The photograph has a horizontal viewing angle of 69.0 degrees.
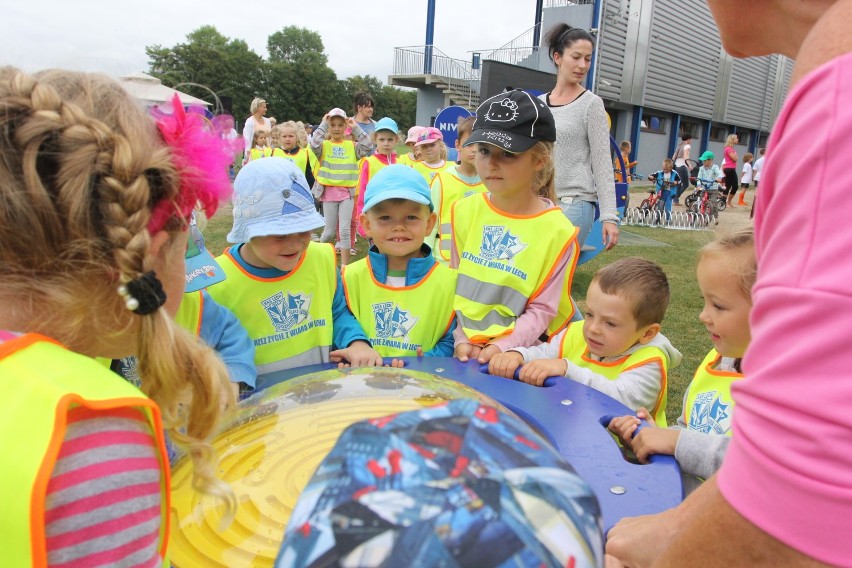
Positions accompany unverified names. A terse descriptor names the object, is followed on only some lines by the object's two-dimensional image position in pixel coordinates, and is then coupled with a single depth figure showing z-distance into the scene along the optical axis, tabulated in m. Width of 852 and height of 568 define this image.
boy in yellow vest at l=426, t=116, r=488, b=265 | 5.14
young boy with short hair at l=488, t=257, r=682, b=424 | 2.29
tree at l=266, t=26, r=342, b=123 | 50.12
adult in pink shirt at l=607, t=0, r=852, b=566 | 0.65
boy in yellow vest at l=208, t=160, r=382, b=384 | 2.35
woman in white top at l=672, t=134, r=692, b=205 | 16.45
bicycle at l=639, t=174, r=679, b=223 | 15.36
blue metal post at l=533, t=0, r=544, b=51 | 24.72
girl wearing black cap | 2.78
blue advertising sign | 9.50
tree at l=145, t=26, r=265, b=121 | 35.53
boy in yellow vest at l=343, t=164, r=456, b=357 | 2.73
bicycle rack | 13.75
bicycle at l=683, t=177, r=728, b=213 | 16.64
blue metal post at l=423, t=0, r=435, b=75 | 25.36
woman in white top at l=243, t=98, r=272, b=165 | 11.63
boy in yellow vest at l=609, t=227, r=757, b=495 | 1.74
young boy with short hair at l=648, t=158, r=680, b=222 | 15.95
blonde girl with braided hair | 0.72
